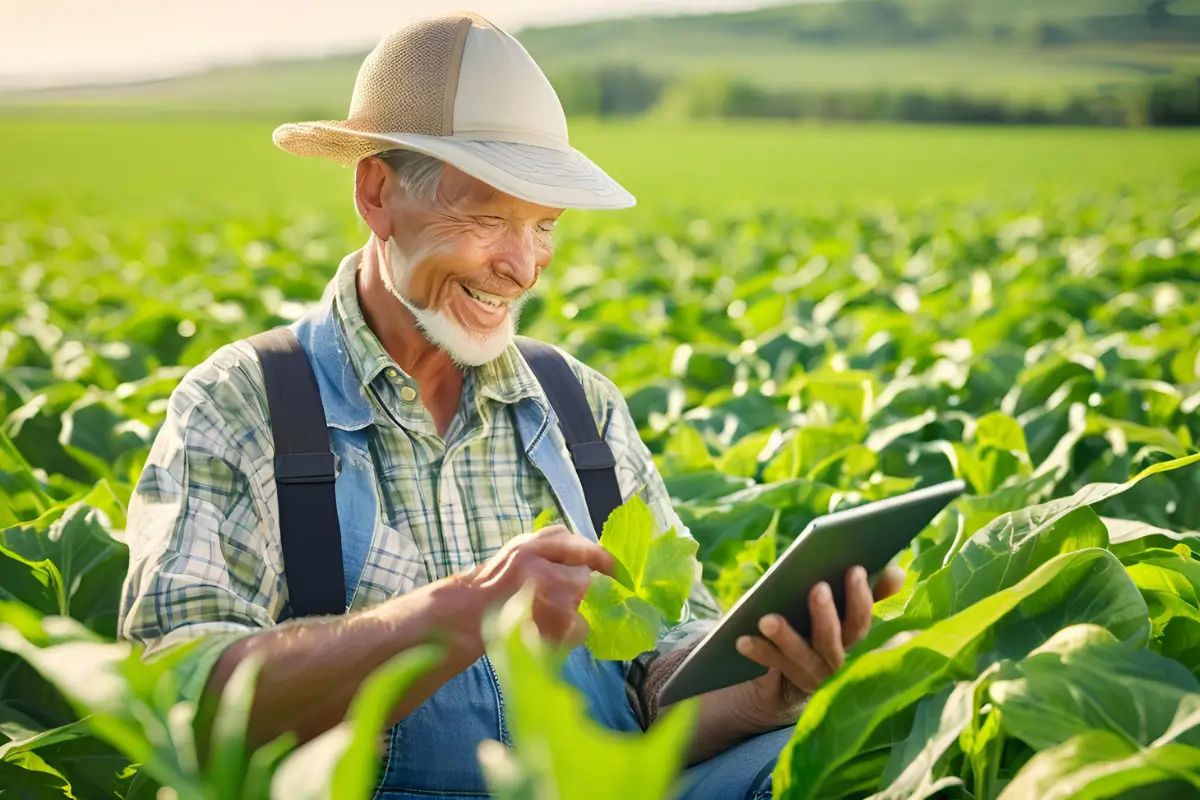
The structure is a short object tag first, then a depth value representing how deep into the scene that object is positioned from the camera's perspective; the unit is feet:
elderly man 6.80
